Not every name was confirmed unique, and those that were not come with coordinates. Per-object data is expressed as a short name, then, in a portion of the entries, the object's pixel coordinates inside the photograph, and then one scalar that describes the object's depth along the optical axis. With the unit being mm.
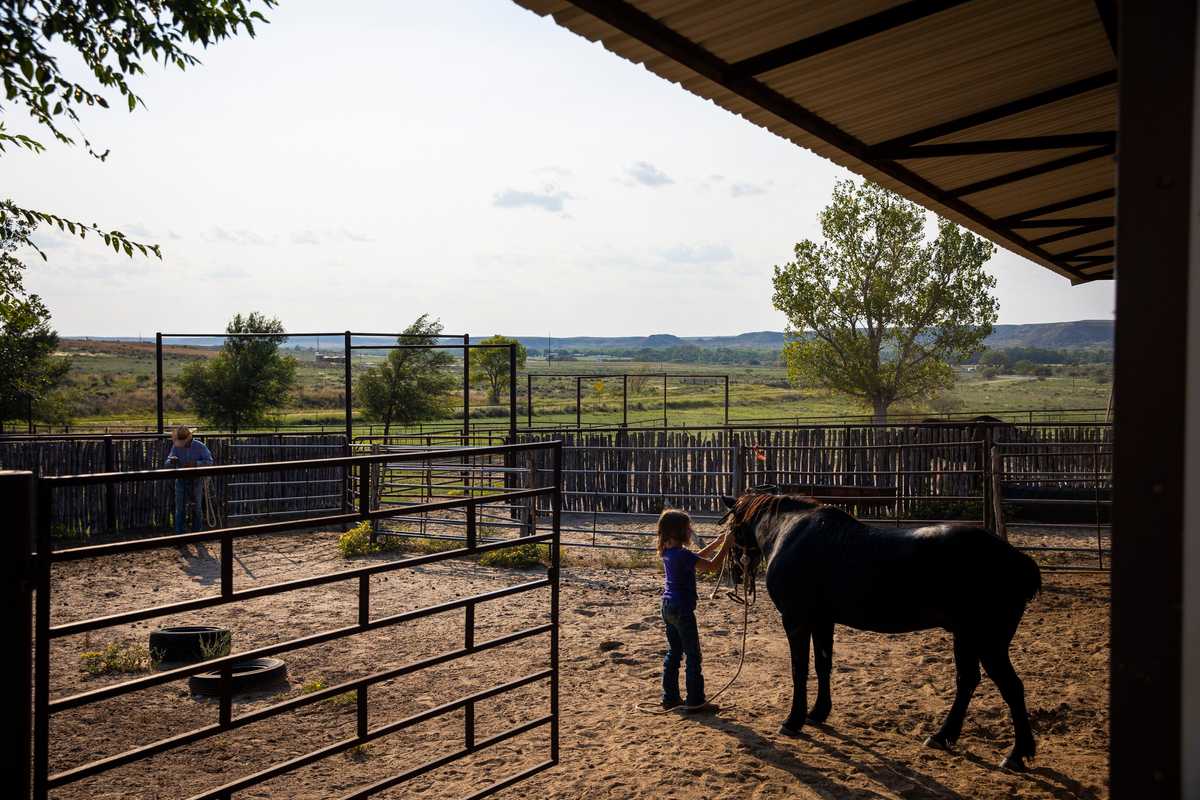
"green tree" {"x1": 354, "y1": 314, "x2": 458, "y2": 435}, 40188
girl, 5953
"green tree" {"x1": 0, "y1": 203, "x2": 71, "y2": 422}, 26969
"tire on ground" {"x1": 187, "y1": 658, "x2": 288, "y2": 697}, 6492
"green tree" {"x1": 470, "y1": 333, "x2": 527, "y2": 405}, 51994
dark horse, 5043
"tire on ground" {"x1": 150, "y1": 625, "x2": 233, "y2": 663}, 7176
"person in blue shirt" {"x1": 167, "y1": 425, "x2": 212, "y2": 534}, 12133
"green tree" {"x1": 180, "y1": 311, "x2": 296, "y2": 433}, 39188
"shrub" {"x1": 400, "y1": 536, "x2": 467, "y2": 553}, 12679
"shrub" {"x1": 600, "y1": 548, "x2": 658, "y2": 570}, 11469
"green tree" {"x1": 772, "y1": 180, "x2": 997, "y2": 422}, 30016
